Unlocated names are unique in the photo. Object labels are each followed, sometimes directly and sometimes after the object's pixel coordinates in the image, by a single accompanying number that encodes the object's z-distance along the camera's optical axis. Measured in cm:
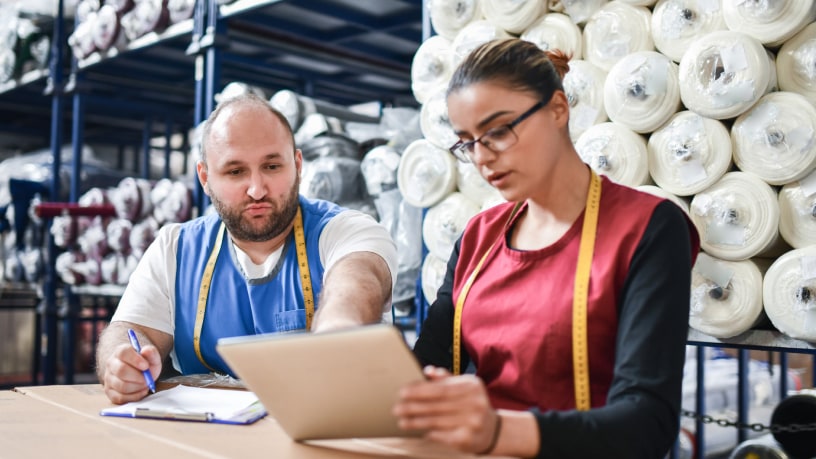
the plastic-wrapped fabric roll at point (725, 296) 207
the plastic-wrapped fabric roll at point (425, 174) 285
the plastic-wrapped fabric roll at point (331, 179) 348
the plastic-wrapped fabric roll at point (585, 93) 240
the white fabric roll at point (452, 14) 273
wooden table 113
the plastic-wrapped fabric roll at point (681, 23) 215
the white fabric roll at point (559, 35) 247
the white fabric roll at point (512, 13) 255
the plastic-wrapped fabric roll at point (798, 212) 199
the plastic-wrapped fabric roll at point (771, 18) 195
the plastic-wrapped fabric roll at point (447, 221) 278
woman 118
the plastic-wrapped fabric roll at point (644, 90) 221
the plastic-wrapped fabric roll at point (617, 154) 226
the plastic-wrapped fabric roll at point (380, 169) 346
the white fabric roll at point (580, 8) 245
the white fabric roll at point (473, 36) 263
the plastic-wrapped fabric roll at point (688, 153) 212
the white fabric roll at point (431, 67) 281
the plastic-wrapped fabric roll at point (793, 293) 195
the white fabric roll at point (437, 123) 277
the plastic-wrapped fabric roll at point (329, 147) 361
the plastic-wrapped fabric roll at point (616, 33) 232
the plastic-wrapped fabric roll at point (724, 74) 200
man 198
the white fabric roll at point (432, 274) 286
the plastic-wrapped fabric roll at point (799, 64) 198
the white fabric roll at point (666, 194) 221
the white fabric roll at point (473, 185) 277
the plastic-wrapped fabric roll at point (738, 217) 204
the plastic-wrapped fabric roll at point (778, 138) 194
